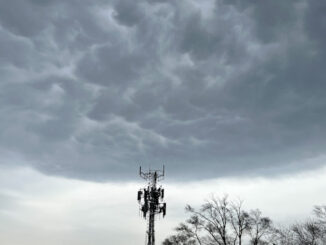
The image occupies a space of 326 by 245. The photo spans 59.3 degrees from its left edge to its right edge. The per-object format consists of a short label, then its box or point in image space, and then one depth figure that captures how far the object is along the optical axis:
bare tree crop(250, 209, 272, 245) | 41.88
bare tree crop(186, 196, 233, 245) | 40.53
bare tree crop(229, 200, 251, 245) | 41.02
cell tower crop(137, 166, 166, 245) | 39.41
